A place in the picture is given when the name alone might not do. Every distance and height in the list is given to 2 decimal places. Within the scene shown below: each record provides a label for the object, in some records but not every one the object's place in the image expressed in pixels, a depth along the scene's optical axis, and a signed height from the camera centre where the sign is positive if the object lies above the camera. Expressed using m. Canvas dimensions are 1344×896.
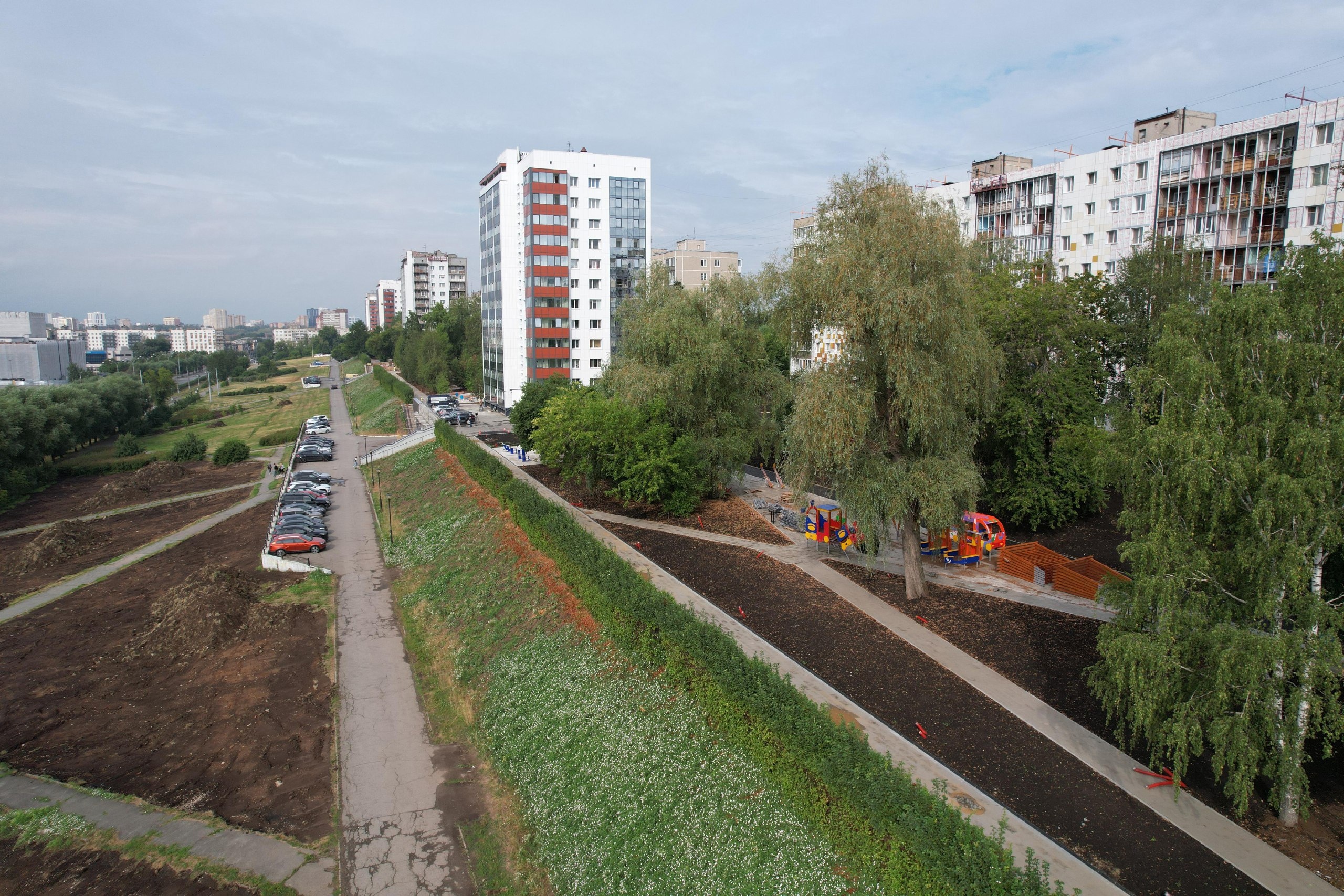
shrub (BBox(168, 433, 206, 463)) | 65.94 -9.13
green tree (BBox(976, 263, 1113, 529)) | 25.44 -1.69
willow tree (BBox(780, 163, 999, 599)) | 18.52 -0.15
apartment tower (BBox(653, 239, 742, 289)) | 109.88 +13.95
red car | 34.44 -9.27
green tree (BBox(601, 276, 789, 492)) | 31.56 -0.74
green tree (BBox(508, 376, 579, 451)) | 47.34 -3.47
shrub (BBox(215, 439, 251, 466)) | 63.56 -8.99
